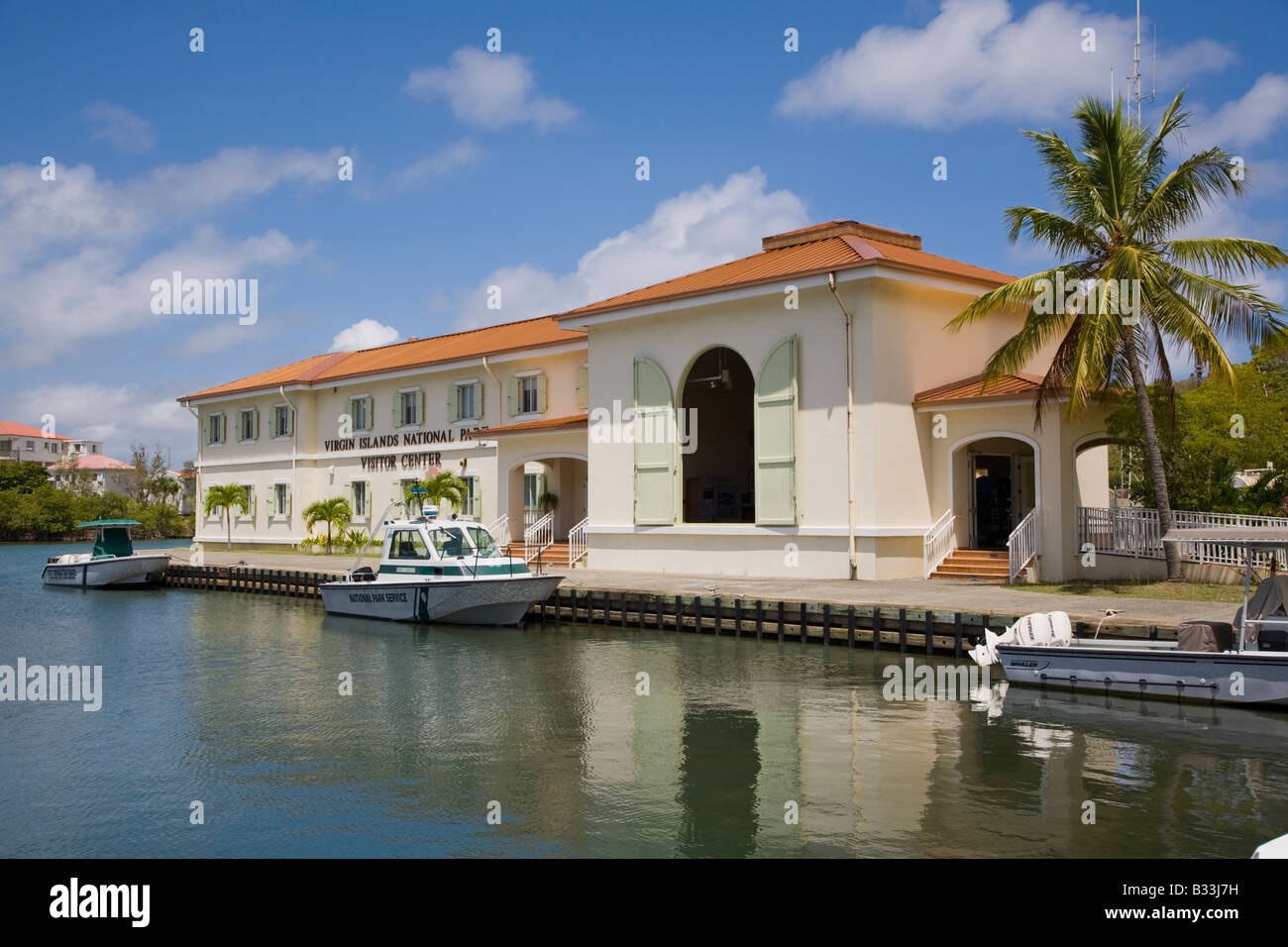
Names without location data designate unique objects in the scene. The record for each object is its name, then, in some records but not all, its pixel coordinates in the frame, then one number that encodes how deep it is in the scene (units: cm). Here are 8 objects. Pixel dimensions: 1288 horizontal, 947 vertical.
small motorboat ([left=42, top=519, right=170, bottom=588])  3769
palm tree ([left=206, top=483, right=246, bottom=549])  4669
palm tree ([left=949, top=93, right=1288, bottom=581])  2058
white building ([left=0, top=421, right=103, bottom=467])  11956
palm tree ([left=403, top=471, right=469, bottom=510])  3559
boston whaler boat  1373
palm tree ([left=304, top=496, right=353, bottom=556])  4153
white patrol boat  2345
